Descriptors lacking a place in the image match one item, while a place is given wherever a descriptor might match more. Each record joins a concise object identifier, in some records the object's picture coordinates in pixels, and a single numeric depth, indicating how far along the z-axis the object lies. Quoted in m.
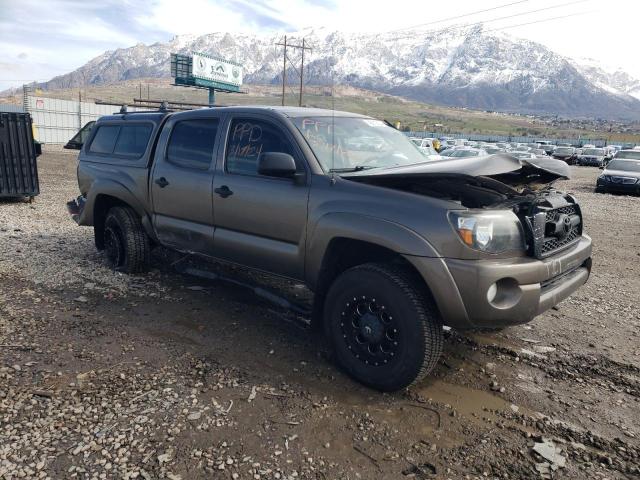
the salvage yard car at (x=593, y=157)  38.36
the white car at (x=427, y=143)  25.76
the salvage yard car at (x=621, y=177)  17.52
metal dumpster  10.49
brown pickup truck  3.27
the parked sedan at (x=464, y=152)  21.59
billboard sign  52.12
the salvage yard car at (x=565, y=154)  38.41
